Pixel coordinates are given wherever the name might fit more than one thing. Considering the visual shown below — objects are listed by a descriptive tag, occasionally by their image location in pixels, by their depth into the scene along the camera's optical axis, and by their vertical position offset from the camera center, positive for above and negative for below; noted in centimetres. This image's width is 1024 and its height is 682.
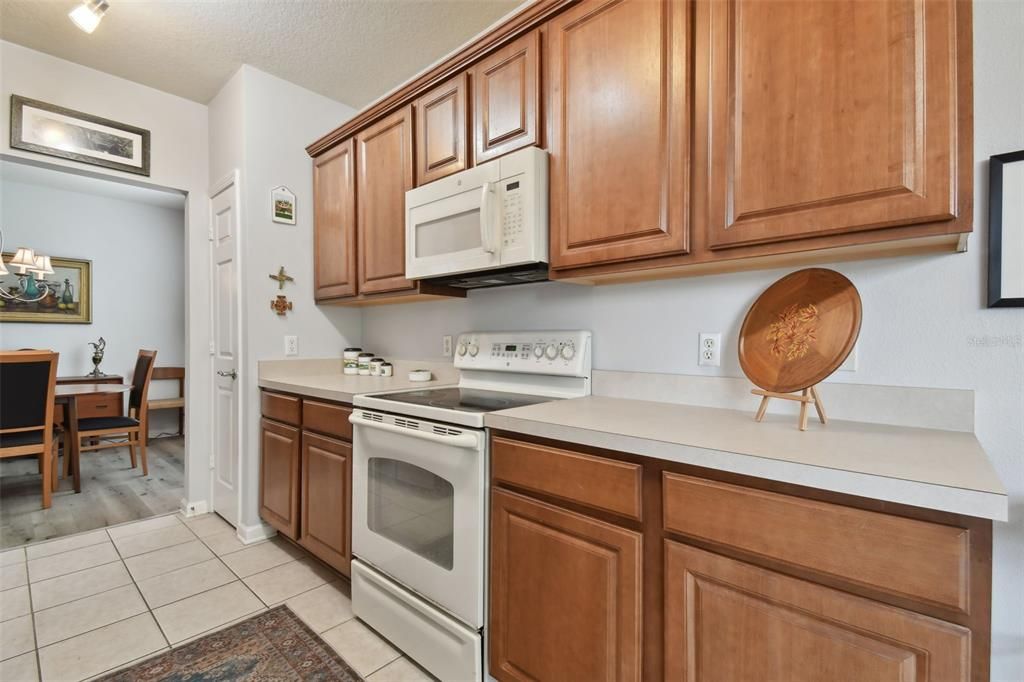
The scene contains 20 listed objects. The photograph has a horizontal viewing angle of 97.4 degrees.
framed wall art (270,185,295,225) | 266 +78
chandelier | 398 +51
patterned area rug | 150 -113
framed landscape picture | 235 +111
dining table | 327 -57
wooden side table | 426 -64
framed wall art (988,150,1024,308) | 105 +25
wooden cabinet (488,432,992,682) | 73 -49
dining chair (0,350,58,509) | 282 -45
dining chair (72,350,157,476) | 360 -72
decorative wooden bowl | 116 +2
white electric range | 137 -56
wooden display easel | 112 -16
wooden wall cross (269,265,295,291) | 266 +35
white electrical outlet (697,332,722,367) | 151 -4
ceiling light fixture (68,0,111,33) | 180 +130
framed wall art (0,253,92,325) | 426 +40
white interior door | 260 -6
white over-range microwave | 159 +44
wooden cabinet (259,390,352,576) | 192 -66
